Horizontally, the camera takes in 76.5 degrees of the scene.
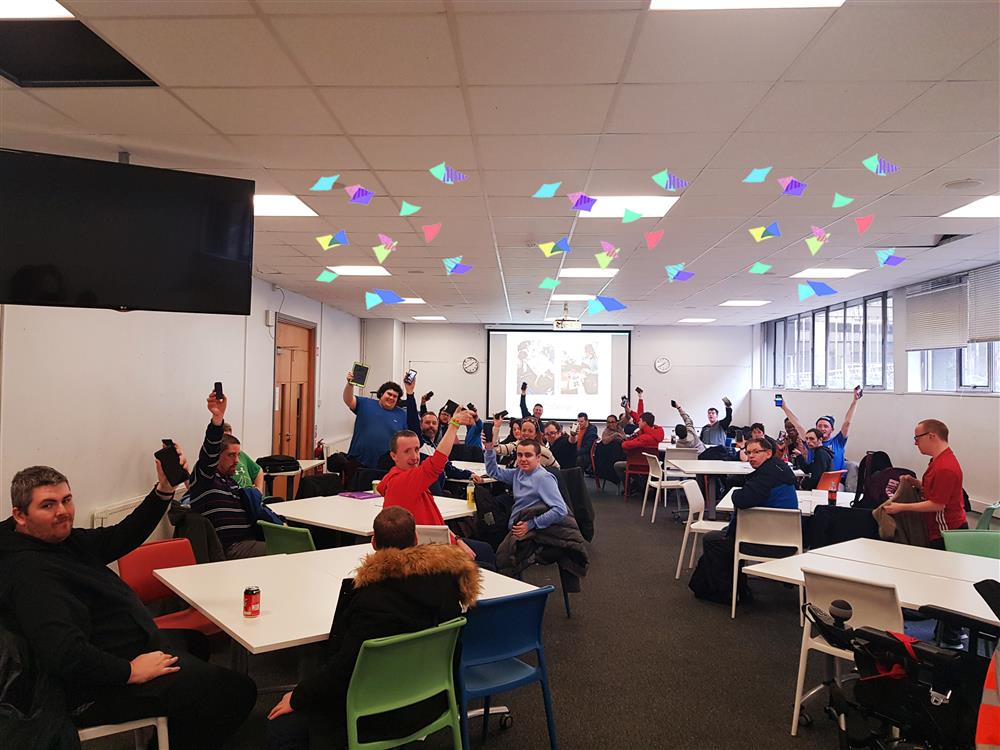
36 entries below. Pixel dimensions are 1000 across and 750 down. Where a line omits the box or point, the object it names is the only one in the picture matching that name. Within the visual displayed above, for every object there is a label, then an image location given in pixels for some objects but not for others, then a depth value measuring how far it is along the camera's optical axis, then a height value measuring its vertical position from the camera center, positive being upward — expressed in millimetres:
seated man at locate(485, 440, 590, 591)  4324 -993
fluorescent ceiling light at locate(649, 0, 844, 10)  2256 +1389
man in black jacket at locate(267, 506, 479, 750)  2154 -817
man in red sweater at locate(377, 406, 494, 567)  3639 -564
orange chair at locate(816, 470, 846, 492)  6312 -859
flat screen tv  2857 +698
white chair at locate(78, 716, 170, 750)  2234 -1255
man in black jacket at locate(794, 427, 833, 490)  6852 -768
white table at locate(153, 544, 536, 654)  2342 -921
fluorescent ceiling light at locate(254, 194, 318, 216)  4699 +1363
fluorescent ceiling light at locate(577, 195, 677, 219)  4531 +1370
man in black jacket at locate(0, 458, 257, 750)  2143 -905
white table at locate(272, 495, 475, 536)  4059 -900
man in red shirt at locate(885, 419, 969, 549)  4062 -594
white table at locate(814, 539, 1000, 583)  3264 -903
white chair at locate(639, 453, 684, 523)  7818 -1113
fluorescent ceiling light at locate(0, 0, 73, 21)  2396 +1416
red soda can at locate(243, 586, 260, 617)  2482 -865
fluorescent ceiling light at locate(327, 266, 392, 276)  7516 +1380
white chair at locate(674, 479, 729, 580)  5488 -1013
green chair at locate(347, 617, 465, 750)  2092 -1009
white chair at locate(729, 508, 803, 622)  4613 -1001
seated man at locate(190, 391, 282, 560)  4137 -779
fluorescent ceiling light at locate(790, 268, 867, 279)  7305 +1429
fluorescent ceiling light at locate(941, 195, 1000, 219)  4579 +1405
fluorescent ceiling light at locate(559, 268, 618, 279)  7367 +1383
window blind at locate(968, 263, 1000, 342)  6680 +1010
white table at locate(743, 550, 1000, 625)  2746 -902
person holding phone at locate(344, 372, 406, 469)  5996 -382
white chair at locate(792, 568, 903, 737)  2705 -918
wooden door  9078 -103
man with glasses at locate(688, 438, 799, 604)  4648 -836
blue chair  2525 -1053
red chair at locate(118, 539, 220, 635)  3184 -983
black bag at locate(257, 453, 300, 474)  7236 -929
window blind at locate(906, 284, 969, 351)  7297 +944
